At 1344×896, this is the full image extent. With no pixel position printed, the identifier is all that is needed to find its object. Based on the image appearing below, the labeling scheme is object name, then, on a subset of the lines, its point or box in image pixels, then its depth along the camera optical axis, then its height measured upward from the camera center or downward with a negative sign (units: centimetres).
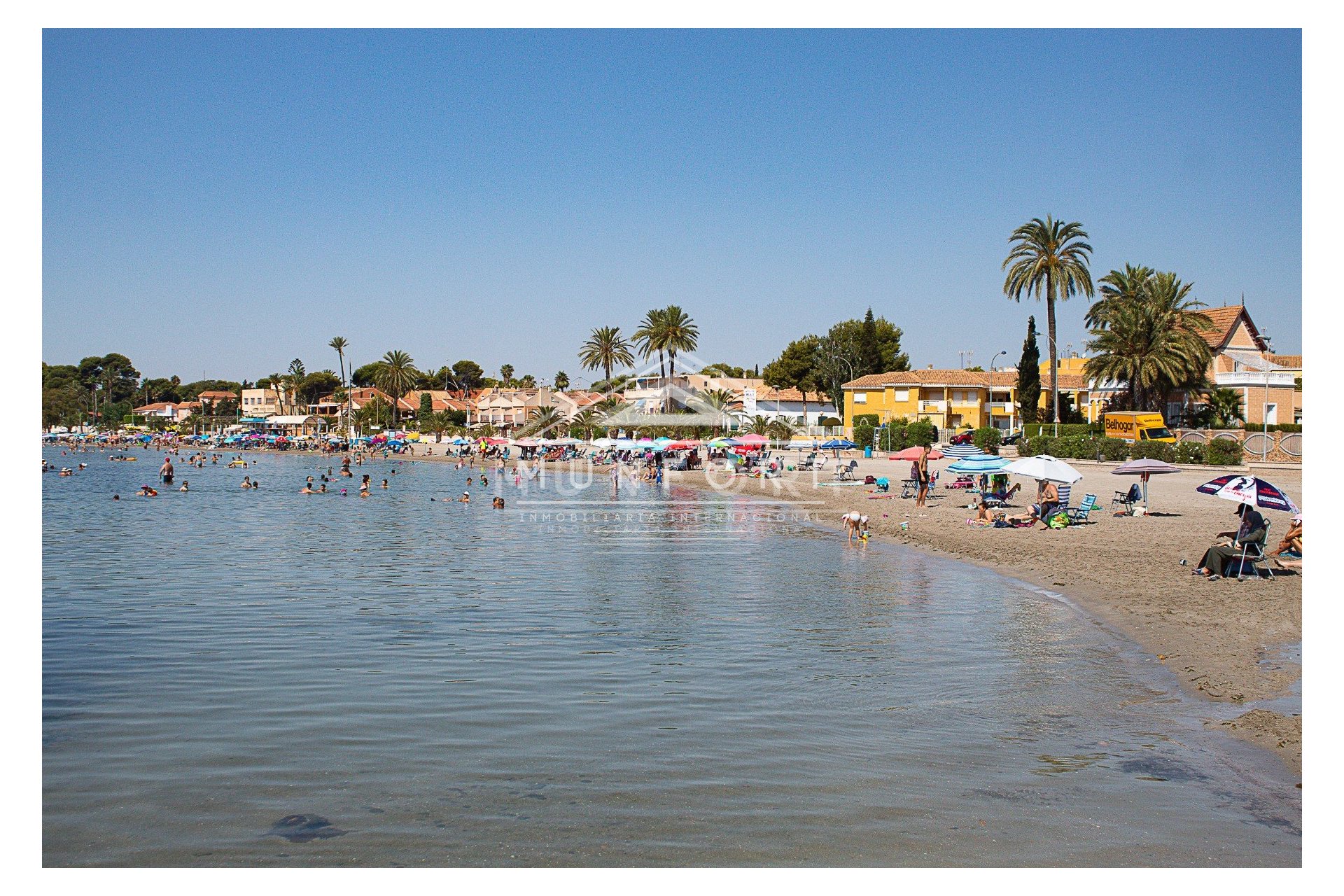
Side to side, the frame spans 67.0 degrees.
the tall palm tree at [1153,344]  5669 +573
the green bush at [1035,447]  5106 -11
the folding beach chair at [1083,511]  2633 -176
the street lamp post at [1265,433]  4652 +51
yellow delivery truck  5309 +92
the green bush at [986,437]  5750 +39
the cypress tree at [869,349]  10281 +970
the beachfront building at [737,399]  9362 +446
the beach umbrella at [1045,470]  2547 -65
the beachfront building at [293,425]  14738 +284
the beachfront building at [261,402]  16812 +702
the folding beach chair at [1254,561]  1652 -194
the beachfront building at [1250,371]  5950 +444
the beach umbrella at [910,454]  3362 -35
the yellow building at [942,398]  7788 +367
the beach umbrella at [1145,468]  2633 -61
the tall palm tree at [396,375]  13338 +911
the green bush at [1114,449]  4834 -24
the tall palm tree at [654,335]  9806 +1068
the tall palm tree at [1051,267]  6109 +1077
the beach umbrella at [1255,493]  1560 -77
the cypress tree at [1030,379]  6134 +403
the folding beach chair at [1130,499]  2744 -149
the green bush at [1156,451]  4534 -31
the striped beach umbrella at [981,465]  3019 -64
